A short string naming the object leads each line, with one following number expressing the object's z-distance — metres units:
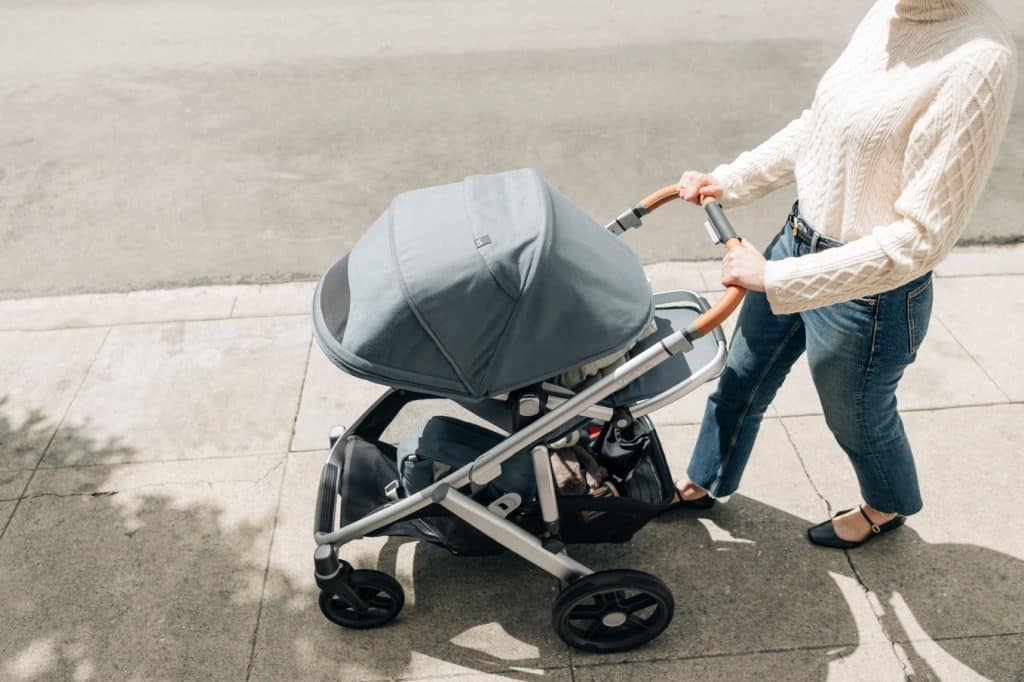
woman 2.19
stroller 2.45
